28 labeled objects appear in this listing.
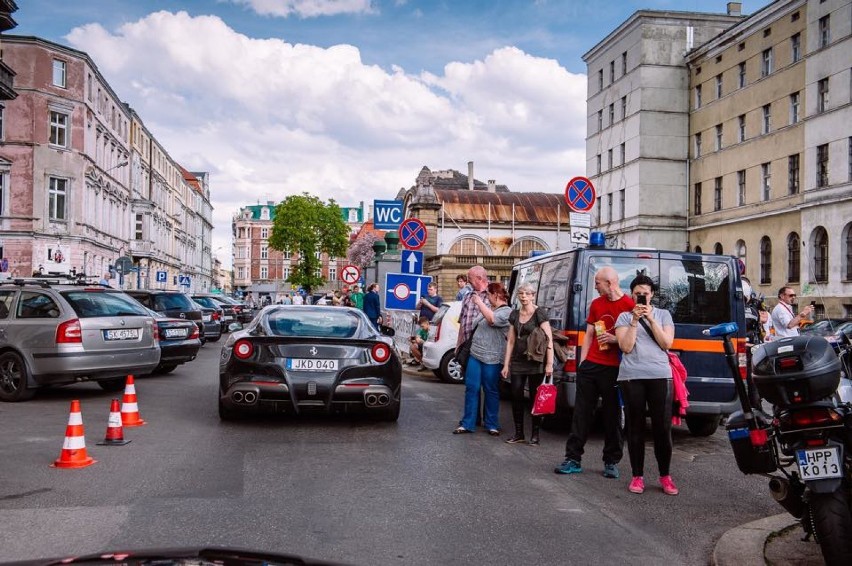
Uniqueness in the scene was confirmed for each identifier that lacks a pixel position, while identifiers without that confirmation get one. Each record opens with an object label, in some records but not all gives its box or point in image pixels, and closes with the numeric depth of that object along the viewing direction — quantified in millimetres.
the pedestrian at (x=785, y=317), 14289
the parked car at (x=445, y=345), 16047
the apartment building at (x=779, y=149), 38188
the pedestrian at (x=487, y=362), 9531
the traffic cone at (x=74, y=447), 7367
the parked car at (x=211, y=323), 27797
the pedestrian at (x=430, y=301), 18797
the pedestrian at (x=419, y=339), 19000
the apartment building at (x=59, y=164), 49000
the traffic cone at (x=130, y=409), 9825
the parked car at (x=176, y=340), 16531
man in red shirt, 7316
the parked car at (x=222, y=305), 31188
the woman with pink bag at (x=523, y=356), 9008
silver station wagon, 11930
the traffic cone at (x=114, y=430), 8469
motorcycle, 4191
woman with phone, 6785
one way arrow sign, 19109
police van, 9328
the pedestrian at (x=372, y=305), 20516
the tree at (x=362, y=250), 117169
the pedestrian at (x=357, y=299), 26797
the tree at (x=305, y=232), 92375
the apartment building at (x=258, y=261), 145500
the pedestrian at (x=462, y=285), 17383
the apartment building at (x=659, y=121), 53688
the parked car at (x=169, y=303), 21031
